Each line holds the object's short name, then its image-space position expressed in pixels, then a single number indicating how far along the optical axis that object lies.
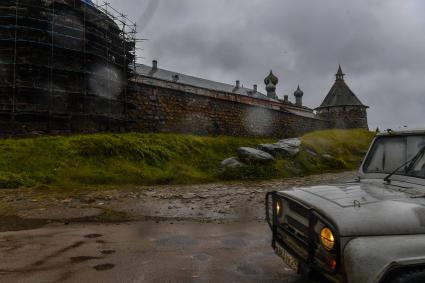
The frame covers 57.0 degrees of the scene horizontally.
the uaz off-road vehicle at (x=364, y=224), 2.91
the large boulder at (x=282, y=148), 17.91
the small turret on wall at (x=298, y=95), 64.25
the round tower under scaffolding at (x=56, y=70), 17.50
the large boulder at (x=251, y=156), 16.22
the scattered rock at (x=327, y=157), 20.09
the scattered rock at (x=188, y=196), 11.33
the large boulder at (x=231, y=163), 15.56
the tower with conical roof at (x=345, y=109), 47.29
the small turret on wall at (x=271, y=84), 62.11
